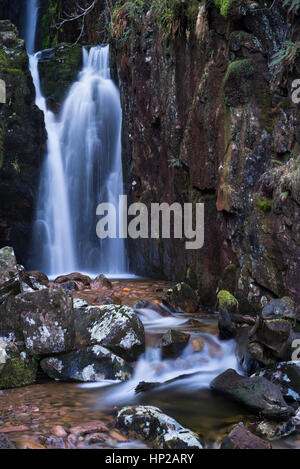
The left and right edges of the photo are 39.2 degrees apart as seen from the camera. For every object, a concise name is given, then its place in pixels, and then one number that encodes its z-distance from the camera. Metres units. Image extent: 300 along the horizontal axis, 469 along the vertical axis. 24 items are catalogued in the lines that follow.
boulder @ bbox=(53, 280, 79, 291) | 8.69
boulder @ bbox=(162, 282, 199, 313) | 7.13
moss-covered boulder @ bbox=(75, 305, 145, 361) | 5.07
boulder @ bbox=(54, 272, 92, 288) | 9.18
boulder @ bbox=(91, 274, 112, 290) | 8.92
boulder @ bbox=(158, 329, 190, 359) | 5.17
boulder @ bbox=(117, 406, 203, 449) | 3.17
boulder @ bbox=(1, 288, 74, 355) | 4.71
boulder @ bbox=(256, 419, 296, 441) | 3.39
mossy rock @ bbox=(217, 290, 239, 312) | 6.10
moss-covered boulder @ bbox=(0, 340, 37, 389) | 4.37
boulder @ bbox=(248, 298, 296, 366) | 4.54
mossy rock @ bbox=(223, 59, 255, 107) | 6.73
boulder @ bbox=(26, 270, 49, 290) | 9.37
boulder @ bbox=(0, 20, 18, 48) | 13.34
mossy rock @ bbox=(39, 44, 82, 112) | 14.10
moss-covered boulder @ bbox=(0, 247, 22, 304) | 5.05
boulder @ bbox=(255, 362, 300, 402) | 4.02
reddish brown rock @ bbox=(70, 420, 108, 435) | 3.38
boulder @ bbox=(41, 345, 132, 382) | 4.59
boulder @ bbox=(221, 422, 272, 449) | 3.02
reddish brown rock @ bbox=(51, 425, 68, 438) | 3.30
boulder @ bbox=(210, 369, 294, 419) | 3.59
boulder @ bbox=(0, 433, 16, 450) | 2.89
